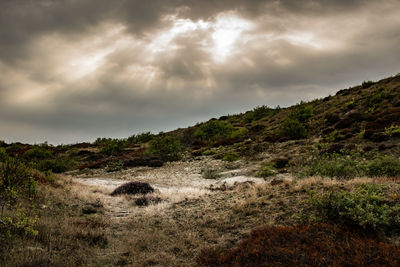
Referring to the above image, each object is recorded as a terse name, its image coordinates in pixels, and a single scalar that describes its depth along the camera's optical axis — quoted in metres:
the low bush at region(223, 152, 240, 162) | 28.79
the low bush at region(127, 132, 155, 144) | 63.00
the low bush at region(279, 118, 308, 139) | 33.73
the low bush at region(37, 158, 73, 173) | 29.78
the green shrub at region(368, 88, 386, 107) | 34.28
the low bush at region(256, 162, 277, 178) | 19.72
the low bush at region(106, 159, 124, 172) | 30.09
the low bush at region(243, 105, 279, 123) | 63.00
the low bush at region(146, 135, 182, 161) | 35.59
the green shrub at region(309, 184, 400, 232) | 6.06
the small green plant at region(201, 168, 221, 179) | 22.95
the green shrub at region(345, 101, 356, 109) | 37.62
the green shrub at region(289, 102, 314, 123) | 41.97
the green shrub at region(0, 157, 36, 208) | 9.41
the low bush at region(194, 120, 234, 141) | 48.53
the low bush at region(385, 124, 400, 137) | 22.13
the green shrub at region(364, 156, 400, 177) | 13.40
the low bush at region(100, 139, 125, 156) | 46.06
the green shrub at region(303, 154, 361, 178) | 14.05
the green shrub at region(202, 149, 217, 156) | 34.62
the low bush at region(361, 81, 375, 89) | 47.83
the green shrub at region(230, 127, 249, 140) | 44.17
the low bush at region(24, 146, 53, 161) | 38.00
